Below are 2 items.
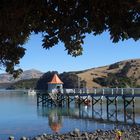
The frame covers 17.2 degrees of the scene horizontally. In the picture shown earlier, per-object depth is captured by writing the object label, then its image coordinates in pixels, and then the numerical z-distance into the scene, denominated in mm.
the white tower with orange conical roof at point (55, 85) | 66938
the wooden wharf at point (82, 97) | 49494
